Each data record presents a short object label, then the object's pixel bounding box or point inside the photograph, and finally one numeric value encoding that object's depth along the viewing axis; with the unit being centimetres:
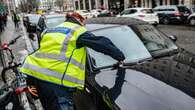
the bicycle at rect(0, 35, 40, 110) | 192
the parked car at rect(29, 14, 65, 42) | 812
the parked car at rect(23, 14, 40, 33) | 1387
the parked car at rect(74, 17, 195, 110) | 170
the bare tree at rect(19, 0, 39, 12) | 4470
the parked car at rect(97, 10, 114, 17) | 2038
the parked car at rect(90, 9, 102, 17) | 2254
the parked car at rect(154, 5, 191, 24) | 1408
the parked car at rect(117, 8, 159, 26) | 1391
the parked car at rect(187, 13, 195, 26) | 1288
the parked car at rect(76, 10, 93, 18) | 2233
